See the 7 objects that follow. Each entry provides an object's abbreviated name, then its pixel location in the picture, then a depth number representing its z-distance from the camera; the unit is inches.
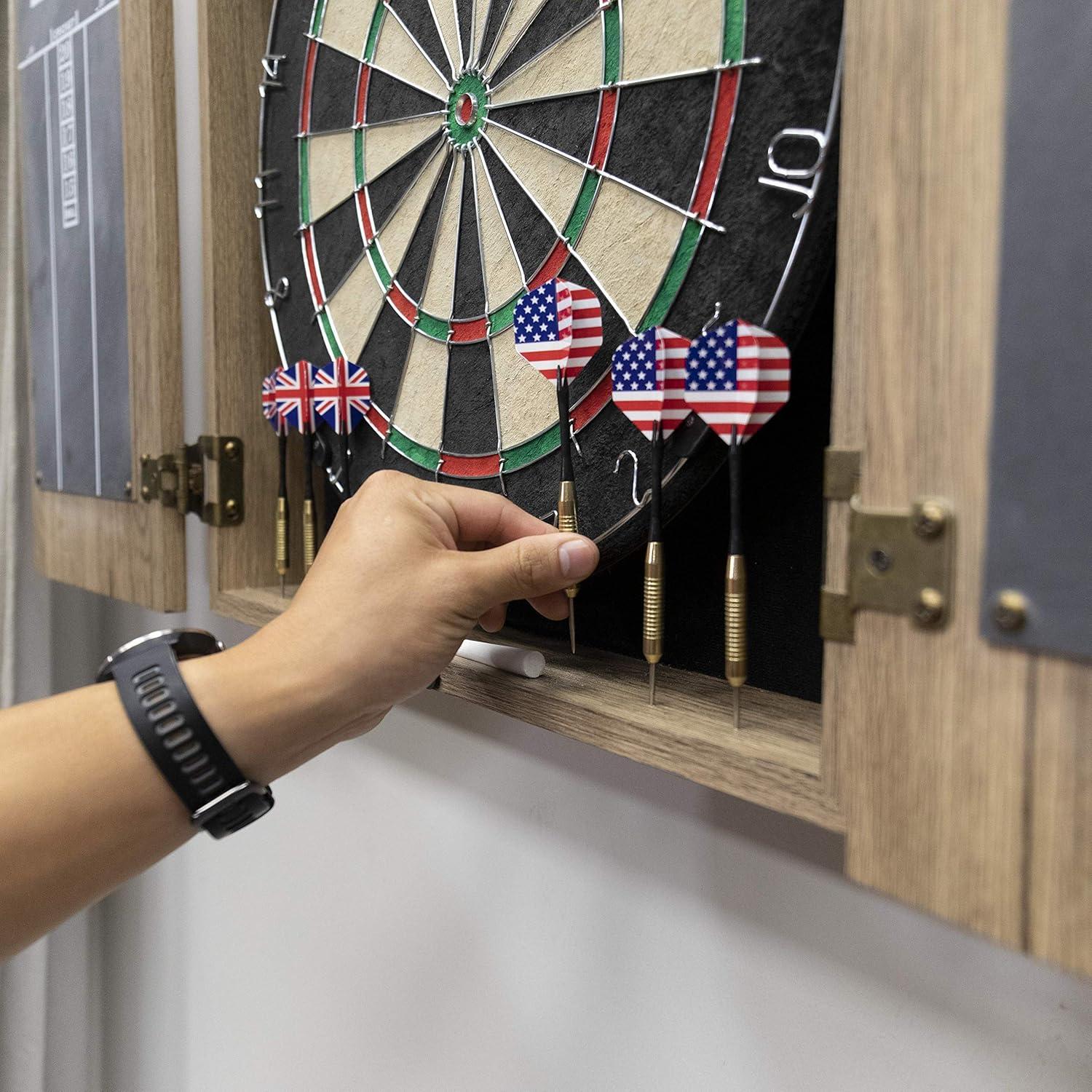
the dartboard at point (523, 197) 24.8
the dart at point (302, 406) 39.4
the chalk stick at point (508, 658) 29.4
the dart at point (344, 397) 37.9
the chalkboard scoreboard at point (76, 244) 48.0
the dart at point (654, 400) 25.9
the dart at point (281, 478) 41.2
